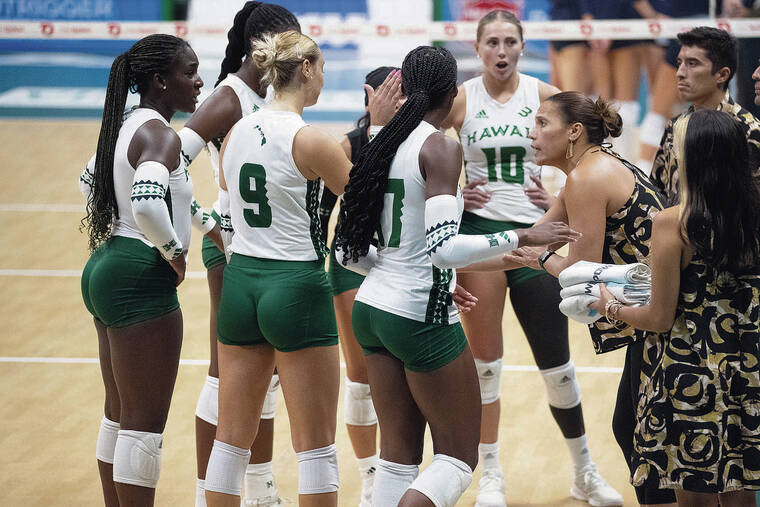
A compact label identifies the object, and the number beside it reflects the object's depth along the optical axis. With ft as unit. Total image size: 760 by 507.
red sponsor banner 72.08
